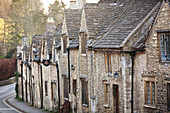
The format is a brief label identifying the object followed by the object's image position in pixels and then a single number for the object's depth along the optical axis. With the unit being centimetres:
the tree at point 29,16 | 6700
